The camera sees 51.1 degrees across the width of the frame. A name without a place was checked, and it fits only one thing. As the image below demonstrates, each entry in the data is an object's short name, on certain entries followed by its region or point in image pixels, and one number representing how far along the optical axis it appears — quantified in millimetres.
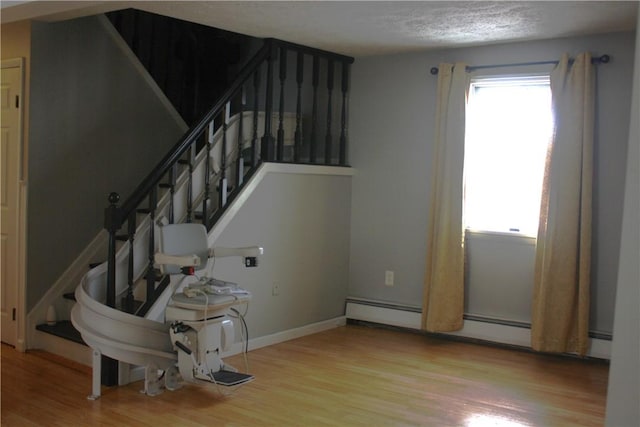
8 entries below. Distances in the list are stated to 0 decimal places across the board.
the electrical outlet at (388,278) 5736
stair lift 3760
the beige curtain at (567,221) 4672
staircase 4191
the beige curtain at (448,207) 5199
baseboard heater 4746
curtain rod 4648
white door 4727
